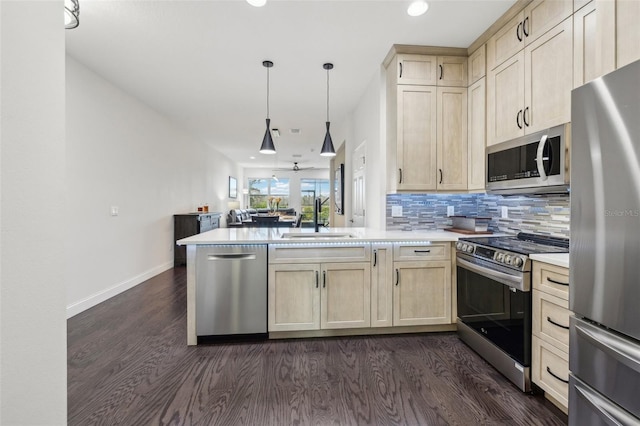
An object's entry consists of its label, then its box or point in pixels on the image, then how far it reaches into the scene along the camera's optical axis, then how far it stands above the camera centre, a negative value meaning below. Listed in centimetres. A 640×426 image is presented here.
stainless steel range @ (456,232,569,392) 187 -63
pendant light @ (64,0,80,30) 108 +69
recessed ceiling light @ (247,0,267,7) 225 +152
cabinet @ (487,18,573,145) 194 +87
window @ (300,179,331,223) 1289 +64
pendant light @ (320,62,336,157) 361 +71
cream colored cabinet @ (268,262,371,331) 257 -75
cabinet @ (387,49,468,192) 293 +81
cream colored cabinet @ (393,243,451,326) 266 -68
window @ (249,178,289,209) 1282 +68
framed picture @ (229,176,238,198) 1012 +68
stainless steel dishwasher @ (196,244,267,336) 250 -68
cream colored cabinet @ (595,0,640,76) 123 +73
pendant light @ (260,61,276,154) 344 +71
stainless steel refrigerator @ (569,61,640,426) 110 -17
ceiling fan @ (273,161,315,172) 1241 +158
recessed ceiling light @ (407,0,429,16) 229 +152
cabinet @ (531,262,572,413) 162 -70
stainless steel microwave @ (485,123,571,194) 193 +31
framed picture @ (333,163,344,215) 591 +37
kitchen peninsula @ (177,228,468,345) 255 -64
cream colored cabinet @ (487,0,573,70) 200 +132
